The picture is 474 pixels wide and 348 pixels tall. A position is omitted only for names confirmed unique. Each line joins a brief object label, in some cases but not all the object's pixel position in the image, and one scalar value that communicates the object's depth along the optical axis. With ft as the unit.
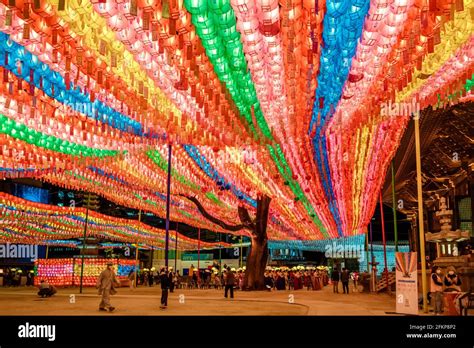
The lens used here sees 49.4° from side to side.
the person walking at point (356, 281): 91.31
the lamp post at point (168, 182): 46.86
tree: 76.33
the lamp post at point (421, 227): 37.63
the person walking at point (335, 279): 79.05
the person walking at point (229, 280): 59.41
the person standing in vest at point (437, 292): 37.73
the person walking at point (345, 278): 76.54
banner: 35.70
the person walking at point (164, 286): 44.34
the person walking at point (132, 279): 90.45
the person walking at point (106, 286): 42.24
